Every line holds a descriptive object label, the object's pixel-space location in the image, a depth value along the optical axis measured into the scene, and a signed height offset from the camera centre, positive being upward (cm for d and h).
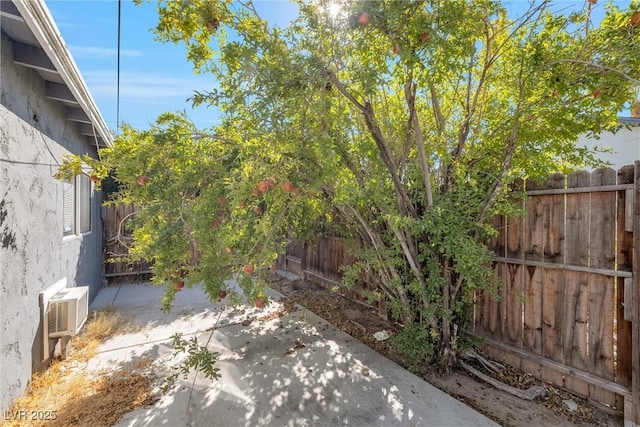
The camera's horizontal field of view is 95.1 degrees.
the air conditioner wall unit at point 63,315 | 333 -122
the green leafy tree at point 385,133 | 233 +81
